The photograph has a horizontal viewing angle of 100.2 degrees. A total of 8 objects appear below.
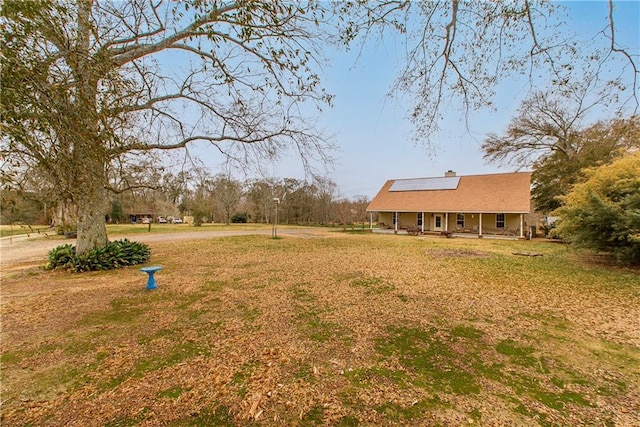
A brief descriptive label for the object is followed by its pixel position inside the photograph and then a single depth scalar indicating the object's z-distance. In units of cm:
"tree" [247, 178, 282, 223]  3803
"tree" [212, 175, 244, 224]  3581
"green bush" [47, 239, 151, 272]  788
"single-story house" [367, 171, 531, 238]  1916
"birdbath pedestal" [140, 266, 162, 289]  608
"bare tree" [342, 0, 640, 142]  345
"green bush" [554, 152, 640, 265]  780
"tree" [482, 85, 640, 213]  1744
